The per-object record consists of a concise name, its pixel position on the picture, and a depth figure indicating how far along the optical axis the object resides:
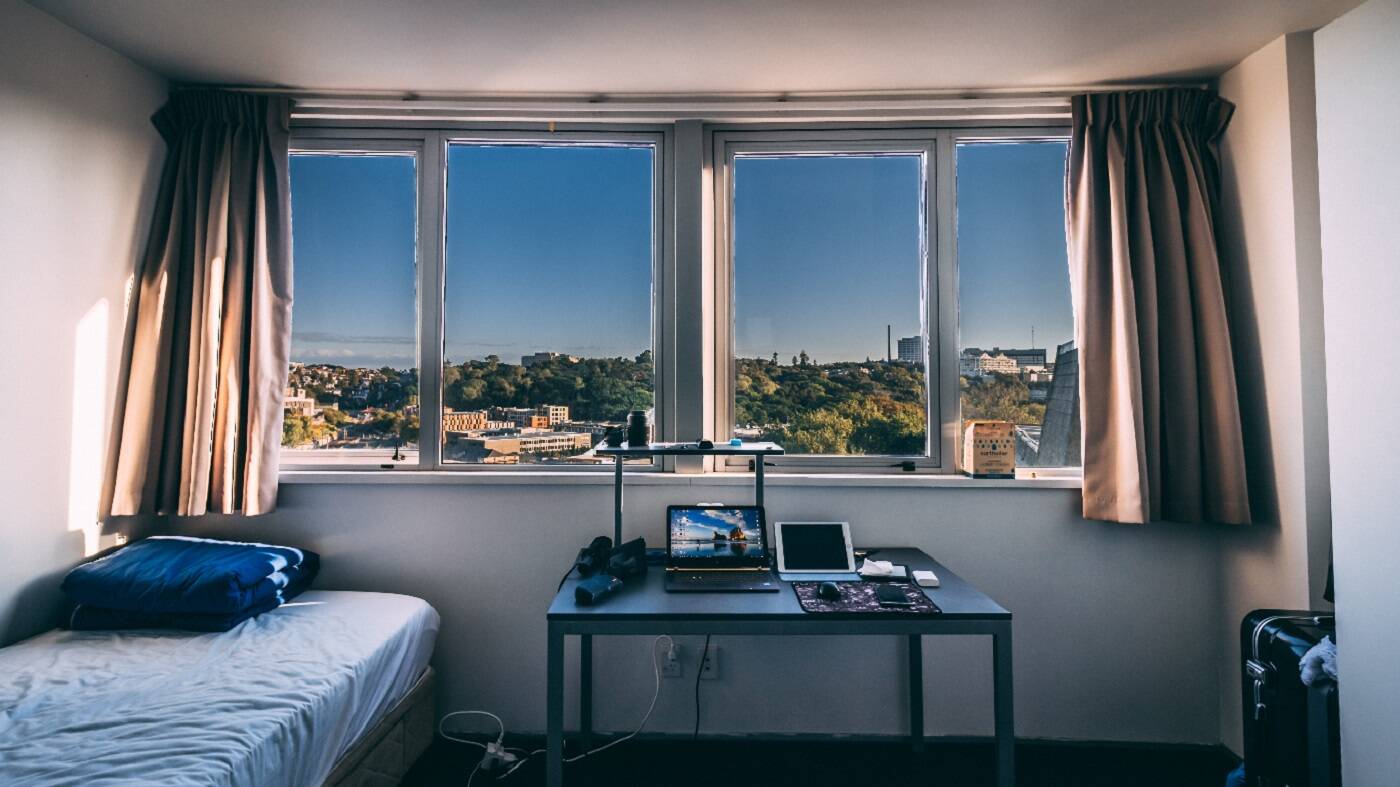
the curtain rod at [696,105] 2.38
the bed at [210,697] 1.22
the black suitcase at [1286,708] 1.53
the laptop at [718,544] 2.03
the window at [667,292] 2.48
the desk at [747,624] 1.57
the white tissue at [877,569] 1.95
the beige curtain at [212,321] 2.21
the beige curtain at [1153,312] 2.13
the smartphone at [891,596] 1.70
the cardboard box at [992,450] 2.36
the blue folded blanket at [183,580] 1.86
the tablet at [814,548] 2.05
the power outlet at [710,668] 2.30
